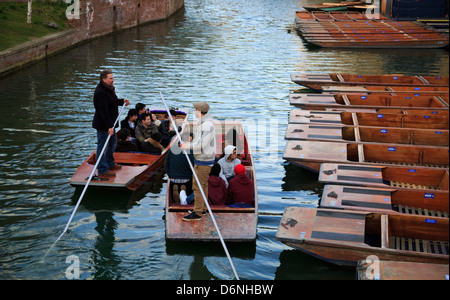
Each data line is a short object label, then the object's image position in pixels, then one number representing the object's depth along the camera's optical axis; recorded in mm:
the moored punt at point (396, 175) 9594
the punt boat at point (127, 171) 9773
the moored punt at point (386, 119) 12891
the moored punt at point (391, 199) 8438
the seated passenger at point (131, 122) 12094
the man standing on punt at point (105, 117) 9719
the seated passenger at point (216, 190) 8656
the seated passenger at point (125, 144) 11391
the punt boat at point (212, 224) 7961
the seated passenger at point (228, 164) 9633
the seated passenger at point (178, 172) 8844
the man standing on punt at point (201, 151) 7875
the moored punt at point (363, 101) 14695
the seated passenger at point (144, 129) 11602
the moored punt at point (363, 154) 10656
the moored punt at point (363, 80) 17312
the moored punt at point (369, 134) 11891
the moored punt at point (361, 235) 7129
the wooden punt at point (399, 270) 6363
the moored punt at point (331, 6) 37656
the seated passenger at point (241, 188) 8797
